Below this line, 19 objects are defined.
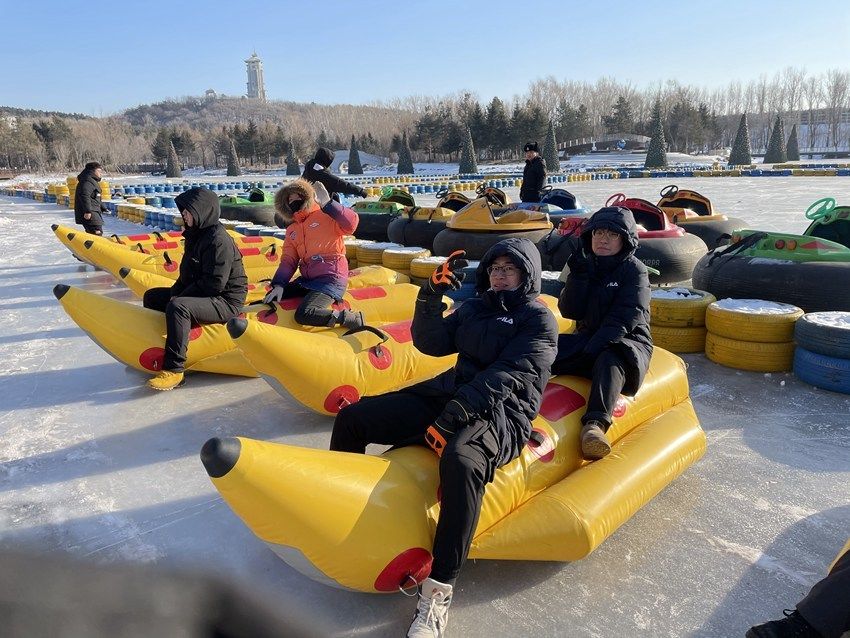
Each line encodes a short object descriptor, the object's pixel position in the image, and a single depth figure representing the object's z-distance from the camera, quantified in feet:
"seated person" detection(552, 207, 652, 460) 9.90
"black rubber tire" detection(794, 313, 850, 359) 13.41
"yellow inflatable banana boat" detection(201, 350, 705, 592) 6.65
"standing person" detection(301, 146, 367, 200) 22.56
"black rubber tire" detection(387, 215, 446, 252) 30.58
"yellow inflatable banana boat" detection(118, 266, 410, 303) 18.79
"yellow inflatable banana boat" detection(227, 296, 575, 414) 11.73
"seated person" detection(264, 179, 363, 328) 15.83
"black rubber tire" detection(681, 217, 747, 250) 27.91
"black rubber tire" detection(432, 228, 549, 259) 25.23
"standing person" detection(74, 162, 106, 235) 32.96
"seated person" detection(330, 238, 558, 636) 7.14
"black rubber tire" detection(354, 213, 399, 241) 35.40
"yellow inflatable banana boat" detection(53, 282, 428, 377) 14.78
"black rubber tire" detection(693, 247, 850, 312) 16.42
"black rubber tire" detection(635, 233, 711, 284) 22.91
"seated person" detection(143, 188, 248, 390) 14.67
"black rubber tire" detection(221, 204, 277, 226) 39.09
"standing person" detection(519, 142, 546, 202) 30.60
